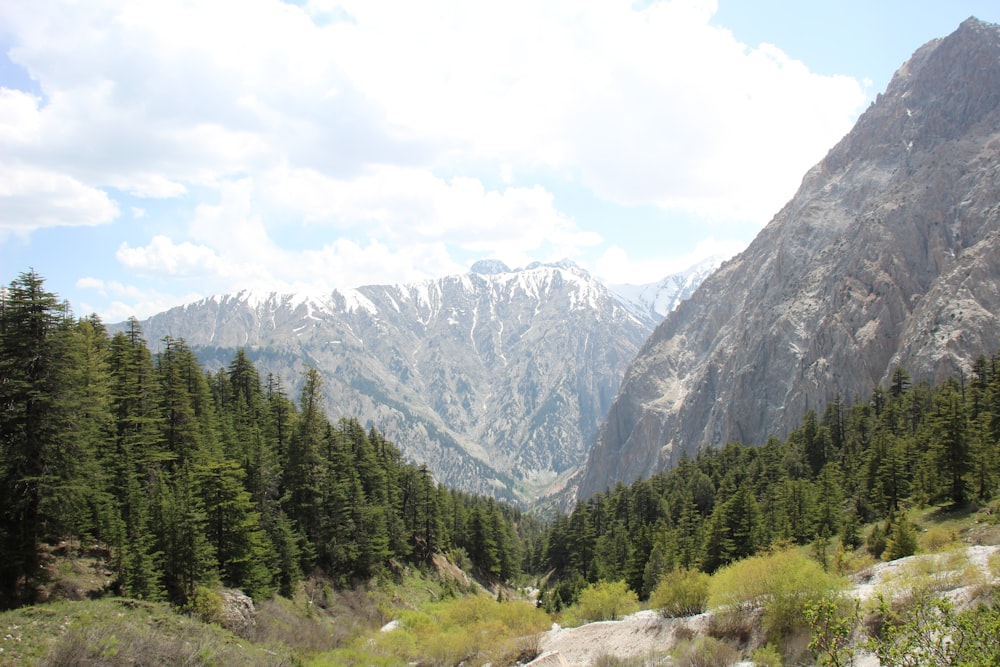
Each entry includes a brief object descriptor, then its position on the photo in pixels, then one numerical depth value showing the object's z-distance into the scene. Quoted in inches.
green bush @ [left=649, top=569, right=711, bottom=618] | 1168.2
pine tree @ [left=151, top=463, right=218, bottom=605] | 1198.3
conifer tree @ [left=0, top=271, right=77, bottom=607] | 975.6
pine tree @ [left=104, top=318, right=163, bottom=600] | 1125.1
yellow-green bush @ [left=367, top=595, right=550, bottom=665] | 1269.7
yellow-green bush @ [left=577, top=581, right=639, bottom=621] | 1510.8
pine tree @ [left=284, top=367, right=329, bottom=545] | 1862.7
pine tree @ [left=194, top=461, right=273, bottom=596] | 1376.7
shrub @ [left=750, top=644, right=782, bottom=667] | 767.7
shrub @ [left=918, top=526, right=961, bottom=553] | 1159.6
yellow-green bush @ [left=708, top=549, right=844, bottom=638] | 848.3
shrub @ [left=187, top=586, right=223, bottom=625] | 1149.7
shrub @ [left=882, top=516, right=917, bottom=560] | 1240.8
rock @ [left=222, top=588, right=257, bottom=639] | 1198.3
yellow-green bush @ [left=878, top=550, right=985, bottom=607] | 722.8
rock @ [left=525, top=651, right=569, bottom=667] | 1038.8
